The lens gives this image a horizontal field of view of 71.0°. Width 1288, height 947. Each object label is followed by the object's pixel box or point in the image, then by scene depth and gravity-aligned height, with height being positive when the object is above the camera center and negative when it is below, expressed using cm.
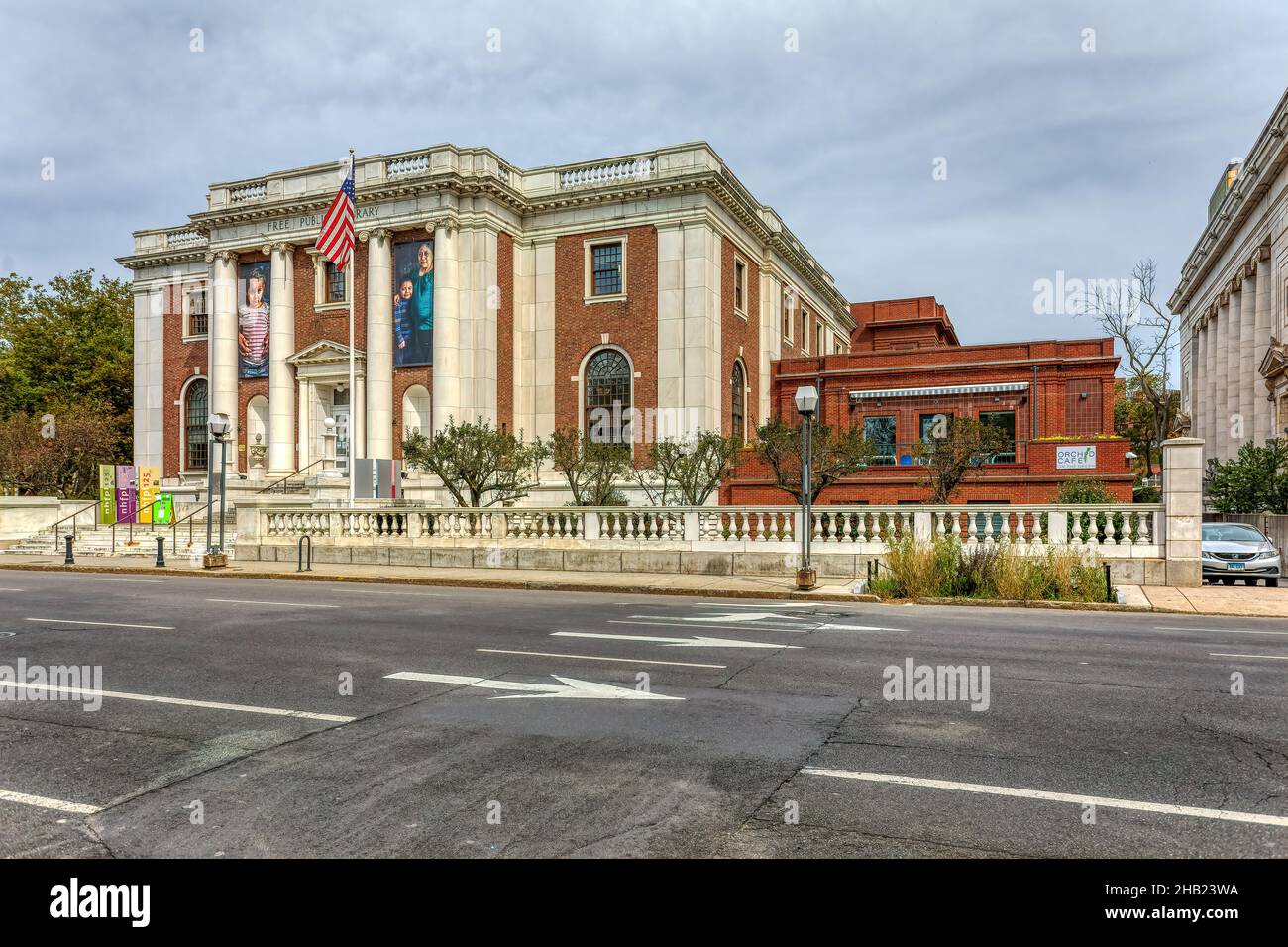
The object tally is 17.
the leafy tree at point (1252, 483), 3083 -52
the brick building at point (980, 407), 3372 +278
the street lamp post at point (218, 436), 2449 +110
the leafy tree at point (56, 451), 4134 +119
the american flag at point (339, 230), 2702 +737
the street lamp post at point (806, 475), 1850 -9
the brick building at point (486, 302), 3612 +722
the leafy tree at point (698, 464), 2678 +24
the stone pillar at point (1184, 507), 1845 -79
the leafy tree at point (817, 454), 2567 +50
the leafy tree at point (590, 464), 2788 +27
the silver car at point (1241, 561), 2012 -207
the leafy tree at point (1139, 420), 6694 +376
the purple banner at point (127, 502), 3228 -98
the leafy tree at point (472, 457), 2678 +48
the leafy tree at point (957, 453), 2716 +54
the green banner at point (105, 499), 3294 -89
